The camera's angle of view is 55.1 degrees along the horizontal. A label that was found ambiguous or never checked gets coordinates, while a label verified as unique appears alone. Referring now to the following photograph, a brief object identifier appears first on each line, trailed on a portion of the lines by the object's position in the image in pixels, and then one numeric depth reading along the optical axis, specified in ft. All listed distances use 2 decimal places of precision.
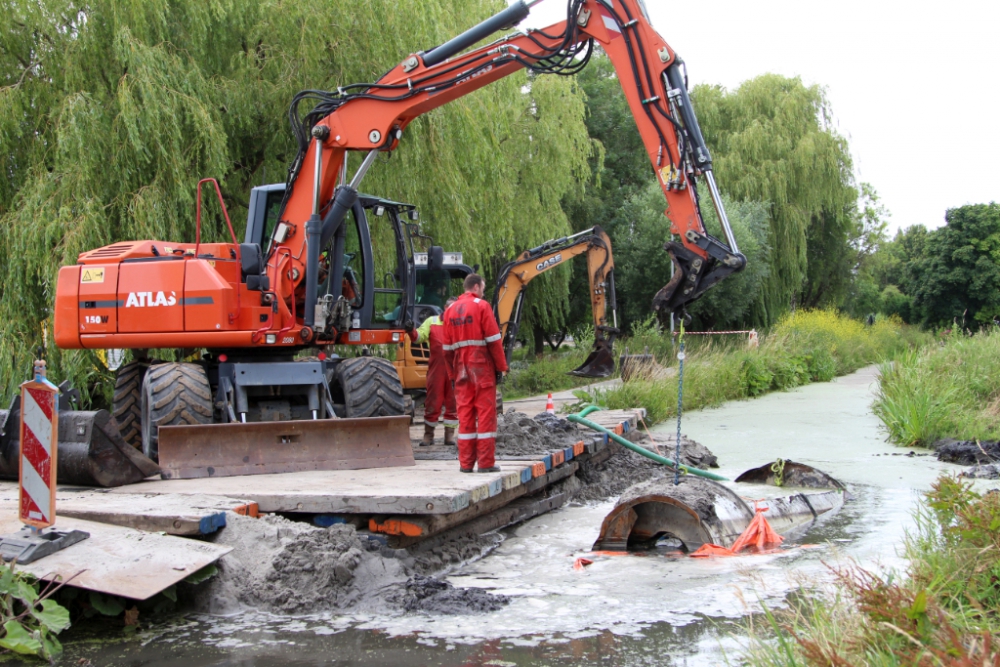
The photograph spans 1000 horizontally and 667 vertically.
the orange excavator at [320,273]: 27.55
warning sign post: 17.49
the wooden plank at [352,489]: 20.97
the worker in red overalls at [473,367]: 25.59
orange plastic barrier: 22.44
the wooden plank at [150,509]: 19.40
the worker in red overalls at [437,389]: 31.96
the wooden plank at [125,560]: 16.63
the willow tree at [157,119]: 37.27
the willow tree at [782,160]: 94.63
